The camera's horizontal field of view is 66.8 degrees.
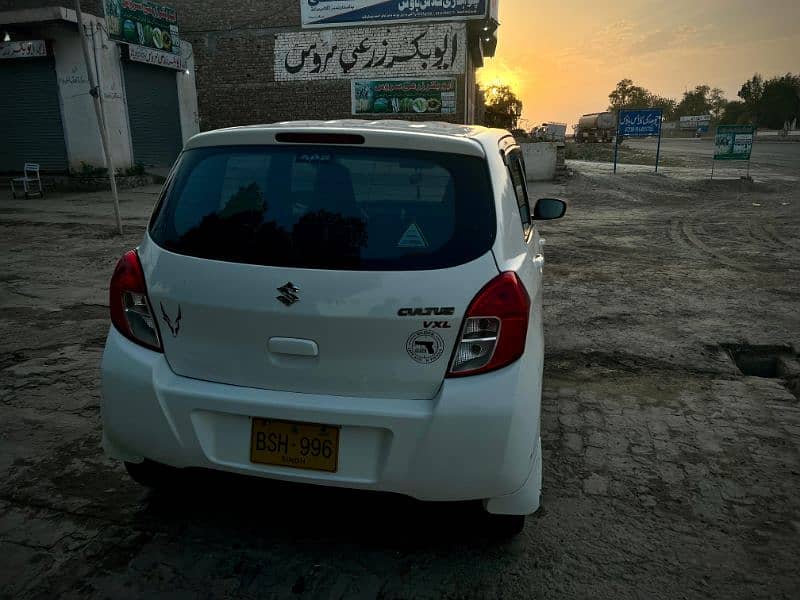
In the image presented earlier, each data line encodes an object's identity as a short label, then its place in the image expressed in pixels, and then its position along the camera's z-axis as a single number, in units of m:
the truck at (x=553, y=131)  52.66
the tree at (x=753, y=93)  94.44
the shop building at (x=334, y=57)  23.94
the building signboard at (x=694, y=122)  86.19
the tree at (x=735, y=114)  96.50
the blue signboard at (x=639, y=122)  24.84
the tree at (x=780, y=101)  88.06
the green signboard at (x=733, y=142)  20.33
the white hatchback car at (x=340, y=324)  2.12
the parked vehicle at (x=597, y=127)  61.38
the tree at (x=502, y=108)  44.00
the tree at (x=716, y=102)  139.38
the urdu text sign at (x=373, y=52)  23.84
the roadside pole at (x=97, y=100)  9.33
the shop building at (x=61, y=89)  17.83
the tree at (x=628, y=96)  131.86
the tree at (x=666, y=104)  140.24
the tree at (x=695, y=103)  126.69
